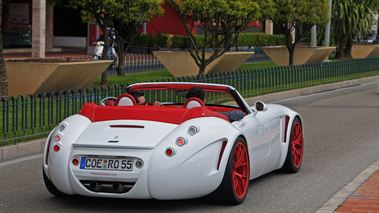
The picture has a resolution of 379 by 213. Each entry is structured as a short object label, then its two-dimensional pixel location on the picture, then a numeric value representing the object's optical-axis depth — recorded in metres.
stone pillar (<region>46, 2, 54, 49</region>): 41.50
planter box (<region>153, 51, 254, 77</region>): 26.83
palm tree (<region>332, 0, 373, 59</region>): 41.03
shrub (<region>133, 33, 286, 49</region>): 41.97
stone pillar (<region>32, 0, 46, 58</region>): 32.56
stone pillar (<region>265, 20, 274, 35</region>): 54.53
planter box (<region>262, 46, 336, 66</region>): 34.09
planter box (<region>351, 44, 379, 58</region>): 43.38
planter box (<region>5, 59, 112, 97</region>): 17.84
